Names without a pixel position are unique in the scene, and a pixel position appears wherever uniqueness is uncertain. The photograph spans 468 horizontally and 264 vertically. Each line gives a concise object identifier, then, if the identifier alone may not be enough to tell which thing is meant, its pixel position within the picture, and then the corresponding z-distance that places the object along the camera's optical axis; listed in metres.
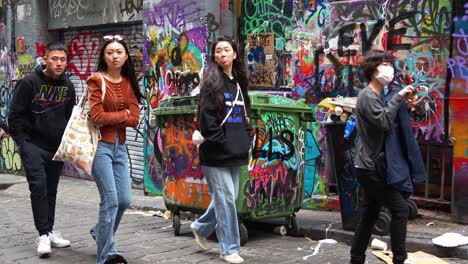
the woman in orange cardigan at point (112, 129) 10.12
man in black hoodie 11.67
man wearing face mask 9.48
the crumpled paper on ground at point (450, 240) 11.70
